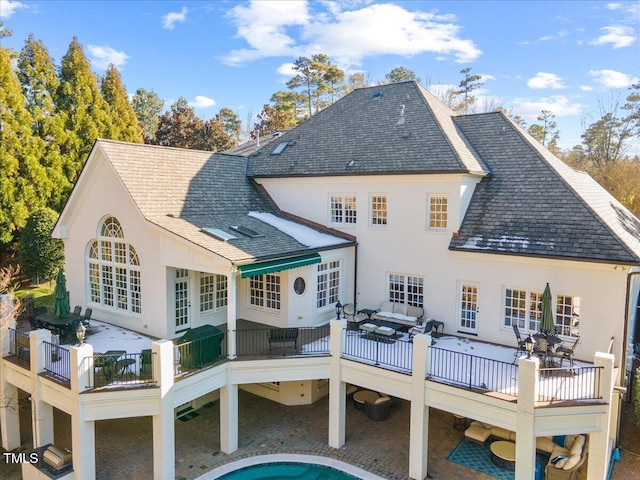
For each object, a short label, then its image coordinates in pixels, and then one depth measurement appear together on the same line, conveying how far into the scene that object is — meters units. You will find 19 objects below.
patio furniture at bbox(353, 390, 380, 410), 18.86
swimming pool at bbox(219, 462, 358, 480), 14.82
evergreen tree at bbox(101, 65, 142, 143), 42.44
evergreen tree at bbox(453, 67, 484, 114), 60.91
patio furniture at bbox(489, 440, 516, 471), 15.02
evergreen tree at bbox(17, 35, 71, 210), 35.28
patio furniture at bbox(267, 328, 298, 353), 16.59
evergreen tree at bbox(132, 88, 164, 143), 73.94
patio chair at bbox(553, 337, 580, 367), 14.96
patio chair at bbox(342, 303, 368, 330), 20.09
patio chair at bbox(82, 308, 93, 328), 18.36
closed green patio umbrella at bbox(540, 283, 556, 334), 15.05
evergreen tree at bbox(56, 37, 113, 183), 37.47
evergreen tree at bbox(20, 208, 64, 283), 32.16
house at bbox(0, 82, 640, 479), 14.36
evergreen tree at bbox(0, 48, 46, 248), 32.09
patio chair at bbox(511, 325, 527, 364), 15.65
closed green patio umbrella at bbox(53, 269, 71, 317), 17.41
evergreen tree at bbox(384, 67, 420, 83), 64.74
